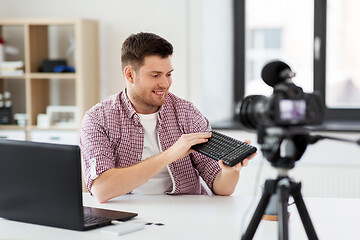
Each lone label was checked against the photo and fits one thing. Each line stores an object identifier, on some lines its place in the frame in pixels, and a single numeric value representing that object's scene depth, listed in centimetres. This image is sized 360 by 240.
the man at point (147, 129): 228
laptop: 183
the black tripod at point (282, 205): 160
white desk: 186
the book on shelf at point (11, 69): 349
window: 363
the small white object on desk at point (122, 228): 185
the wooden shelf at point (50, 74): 347
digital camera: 158
